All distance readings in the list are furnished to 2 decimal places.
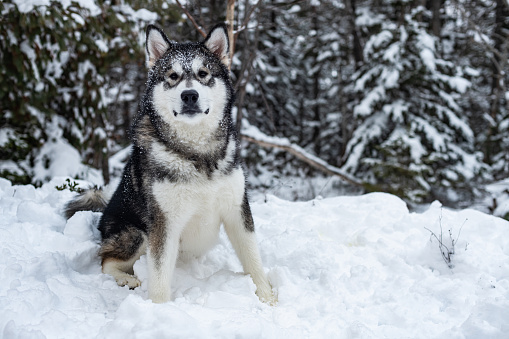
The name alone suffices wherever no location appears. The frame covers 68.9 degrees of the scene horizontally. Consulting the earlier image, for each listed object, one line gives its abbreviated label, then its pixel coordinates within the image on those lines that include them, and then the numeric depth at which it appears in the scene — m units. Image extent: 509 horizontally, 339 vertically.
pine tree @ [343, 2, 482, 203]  8.66
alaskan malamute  2.76
